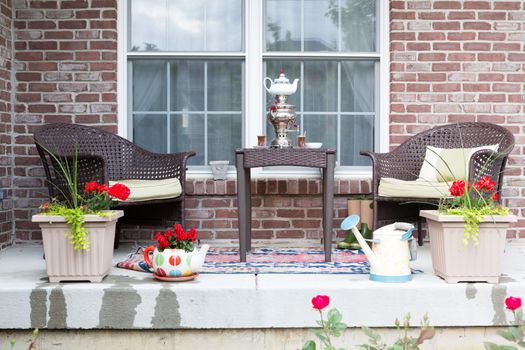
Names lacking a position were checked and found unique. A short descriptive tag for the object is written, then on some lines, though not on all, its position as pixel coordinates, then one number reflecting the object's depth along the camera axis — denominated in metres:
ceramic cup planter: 2.84
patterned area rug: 3.24
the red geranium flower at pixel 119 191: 2.94
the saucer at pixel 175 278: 2.84
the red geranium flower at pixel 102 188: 2.97
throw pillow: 4.14
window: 4.65
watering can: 2.87
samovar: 3.82
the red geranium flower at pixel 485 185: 2.85
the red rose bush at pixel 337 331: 1.77
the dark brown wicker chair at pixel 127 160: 4.14
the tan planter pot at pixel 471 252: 2.81
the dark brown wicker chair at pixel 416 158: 3.96
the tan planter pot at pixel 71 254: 2.85
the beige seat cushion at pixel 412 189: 3.84
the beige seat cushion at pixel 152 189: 3.80
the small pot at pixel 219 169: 4.51
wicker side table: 3.53
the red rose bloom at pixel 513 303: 1.84
